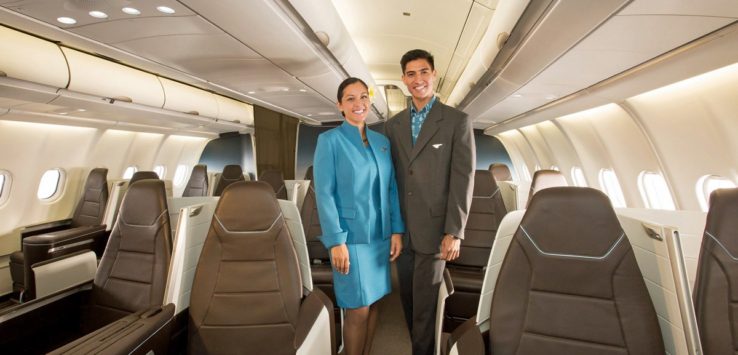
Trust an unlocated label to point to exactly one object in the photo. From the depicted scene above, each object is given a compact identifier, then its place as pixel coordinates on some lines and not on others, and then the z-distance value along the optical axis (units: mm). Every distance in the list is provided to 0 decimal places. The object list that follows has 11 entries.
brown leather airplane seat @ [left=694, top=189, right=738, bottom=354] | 1242
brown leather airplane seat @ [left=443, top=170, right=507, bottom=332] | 3139
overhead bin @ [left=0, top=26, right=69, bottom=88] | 2703
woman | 1958
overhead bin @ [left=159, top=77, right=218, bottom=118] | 4773
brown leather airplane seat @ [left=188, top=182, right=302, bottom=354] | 1859
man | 1942
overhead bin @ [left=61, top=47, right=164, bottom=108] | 3380
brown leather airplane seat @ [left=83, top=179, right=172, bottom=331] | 2098
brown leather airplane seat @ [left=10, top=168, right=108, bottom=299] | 4856
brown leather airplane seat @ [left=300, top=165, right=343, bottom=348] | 3652
